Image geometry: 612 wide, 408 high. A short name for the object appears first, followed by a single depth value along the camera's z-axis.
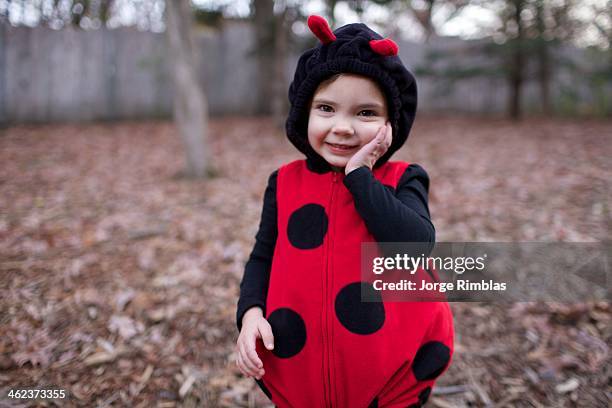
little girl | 1.33
